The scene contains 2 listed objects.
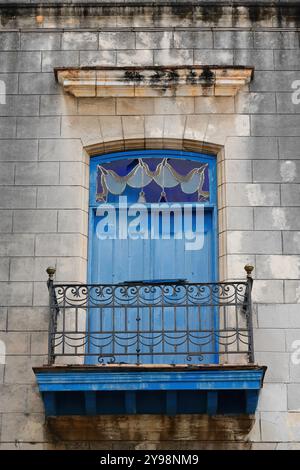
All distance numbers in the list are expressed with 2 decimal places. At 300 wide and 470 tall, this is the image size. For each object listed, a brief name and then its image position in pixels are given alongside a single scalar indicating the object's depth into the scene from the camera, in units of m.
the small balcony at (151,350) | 12.49
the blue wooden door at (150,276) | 13.29
